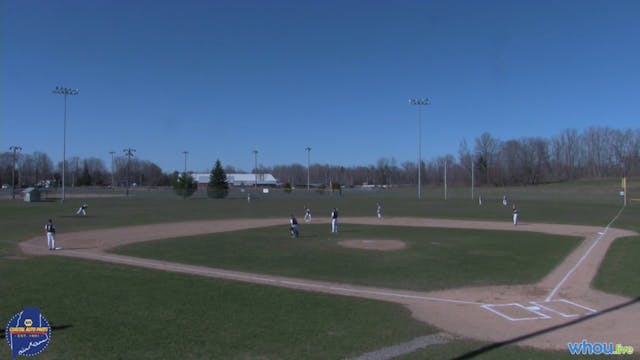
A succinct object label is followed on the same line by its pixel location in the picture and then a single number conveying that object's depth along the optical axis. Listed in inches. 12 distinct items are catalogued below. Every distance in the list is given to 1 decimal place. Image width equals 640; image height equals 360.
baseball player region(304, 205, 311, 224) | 1560.5
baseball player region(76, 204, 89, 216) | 1812.1
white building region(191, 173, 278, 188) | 7429.1
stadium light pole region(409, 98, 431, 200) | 2977.4
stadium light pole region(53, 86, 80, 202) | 2640.3
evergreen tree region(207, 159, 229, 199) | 3551.2
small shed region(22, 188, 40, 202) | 2812.5
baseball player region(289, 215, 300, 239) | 1139.5
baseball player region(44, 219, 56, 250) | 927.0
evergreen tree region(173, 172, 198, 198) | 3429.9
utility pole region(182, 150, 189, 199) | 3402.8
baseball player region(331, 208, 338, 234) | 1239.8
